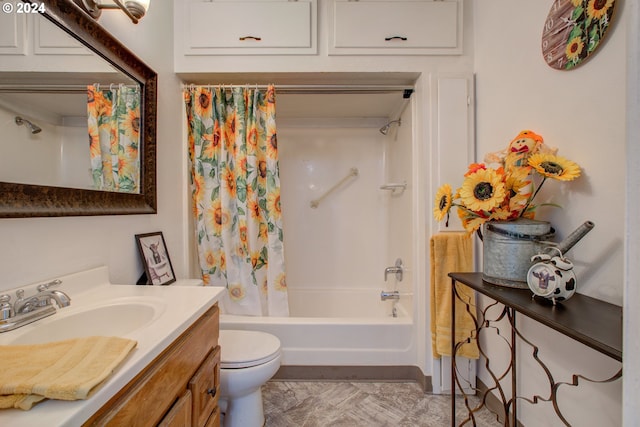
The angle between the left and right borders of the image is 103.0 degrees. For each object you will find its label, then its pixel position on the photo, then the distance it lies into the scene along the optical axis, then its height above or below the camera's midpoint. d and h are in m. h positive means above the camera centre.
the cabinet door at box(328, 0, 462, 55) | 1.51 +1.10
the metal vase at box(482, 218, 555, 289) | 0.91 -0.13
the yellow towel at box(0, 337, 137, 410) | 0.40 -0.29
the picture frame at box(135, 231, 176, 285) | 1.24 -0.25
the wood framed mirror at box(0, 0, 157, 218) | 0.74 +0.23
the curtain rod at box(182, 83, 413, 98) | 1.61 +0.79
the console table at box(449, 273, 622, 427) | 0.60 -0.30
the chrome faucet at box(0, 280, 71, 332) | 0.67 -0.27
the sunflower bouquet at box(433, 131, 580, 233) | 0.88 +0.10
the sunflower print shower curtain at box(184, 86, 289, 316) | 1.59 +0.11
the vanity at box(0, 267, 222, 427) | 0.44 -0.34
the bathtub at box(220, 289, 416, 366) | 1.56 -0.79
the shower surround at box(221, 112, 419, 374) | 2.41 -0.07
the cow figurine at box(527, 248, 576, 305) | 0.76 -0.21
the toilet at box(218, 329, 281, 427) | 1.11 -0.72
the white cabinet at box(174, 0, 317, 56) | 1.52 +1.11
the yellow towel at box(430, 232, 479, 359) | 1.41 -0.45
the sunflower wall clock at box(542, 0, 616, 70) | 0.83 +0.64
